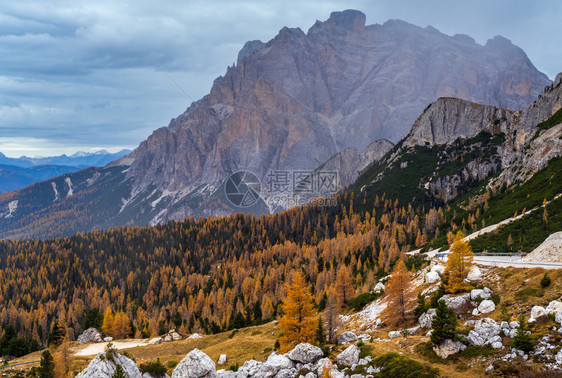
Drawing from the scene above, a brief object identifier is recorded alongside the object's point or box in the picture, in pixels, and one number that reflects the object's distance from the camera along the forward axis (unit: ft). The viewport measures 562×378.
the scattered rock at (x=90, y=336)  416.83
